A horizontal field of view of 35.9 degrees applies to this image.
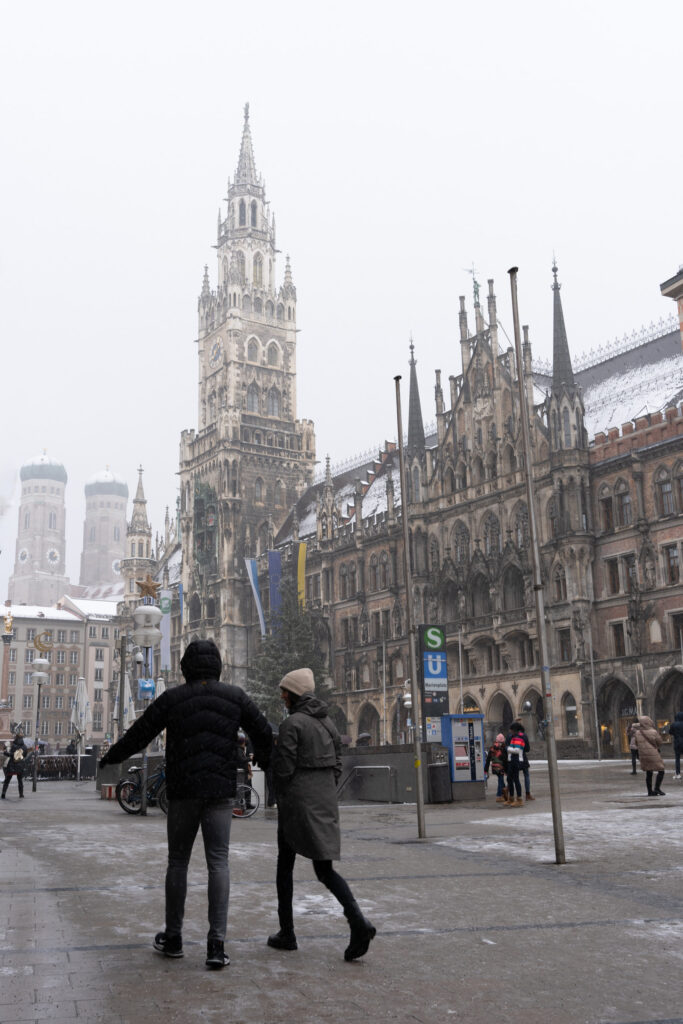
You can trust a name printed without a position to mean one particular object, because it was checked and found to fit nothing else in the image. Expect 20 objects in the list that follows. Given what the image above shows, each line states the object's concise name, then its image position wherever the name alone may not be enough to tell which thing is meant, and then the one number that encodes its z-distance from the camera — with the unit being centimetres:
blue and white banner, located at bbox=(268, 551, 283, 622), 7025
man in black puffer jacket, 695
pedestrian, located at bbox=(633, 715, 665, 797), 2059
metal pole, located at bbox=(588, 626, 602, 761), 4959
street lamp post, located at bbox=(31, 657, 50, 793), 3716
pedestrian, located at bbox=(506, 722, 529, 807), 2223
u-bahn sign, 2524
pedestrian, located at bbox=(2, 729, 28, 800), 2903
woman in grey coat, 709
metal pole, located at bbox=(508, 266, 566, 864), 1211
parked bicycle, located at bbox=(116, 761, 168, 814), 2270
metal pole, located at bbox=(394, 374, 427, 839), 1564
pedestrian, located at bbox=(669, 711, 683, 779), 2409
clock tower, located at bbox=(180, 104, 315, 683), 8300
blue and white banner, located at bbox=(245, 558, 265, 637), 7056
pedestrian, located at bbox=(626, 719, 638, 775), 2835
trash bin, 2403
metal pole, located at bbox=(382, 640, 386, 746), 6335
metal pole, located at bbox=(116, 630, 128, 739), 4355
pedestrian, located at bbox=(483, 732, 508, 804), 2306
